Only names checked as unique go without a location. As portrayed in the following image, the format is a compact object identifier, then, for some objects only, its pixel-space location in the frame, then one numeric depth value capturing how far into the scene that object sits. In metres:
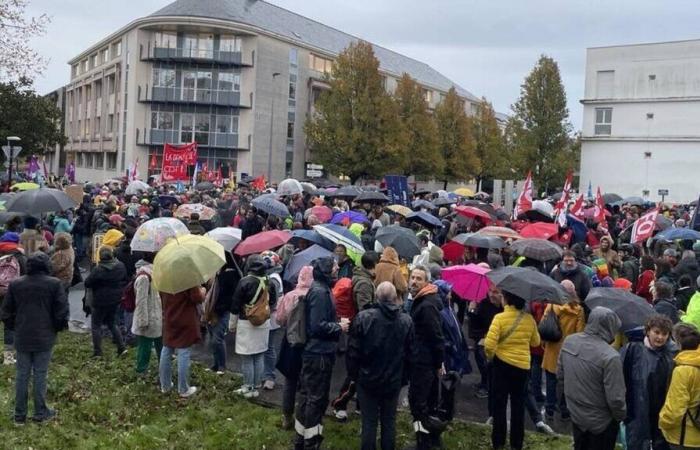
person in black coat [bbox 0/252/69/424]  7.33
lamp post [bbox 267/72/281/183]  55.81
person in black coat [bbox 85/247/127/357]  9.70
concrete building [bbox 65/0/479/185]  55.19
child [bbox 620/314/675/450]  6.12
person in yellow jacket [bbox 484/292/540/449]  7.11
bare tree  20.36
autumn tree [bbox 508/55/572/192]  48.66
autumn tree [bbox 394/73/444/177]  56.25
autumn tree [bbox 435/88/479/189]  61.19
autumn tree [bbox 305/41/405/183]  52.06
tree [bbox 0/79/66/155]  34.88
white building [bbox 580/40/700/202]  42.72
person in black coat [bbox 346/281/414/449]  6.57
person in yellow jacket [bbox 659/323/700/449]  5.73
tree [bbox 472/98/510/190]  65.75
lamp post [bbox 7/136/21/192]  21.27
